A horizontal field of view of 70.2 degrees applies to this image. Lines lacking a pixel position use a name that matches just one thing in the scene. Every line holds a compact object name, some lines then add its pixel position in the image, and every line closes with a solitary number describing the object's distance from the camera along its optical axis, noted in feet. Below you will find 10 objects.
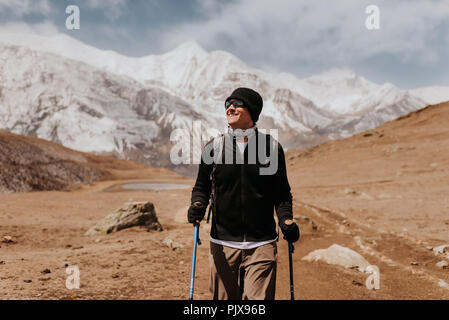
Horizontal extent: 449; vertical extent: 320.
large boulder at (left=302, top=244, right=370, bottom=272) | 23.45
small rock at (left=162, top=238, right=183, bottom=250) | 26.78
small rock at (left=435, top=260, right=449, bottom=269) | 23.52
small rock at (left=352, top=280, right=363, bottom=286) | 20.52
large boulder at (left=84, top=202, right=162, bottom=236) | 32.50
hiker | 9.31
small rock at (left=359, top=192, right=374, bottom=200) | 59.88
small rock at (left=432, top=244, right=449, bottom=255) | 26.49
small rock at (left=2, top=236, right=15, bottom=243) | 28.00
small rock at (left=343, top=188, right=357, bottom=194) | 66.79
